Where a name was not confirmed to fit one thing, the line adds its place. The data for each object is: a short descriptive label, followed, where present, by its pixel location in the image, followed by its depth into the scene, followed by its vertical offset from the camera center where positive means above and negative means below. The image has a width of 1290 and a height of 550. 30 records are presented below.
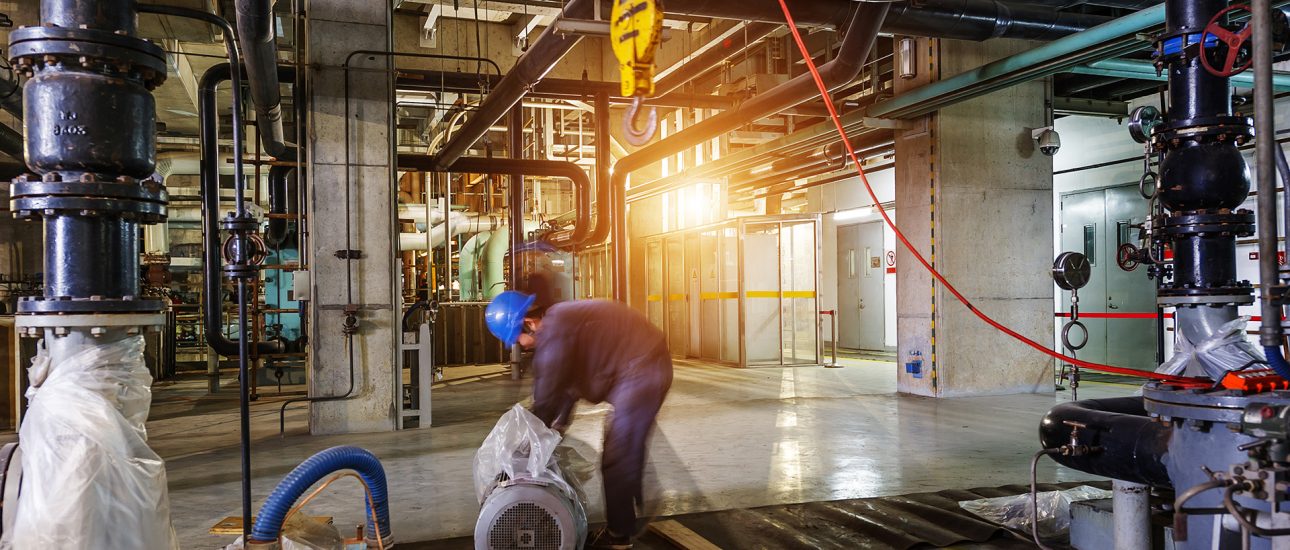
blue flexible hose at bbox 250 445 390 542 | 2.82 -0.73
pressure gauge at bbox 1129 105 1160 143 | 5.62 +1.05
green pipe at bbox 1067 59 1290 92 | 7.61 +1.93
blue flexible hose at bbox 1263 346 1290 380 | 2.68 -0.32
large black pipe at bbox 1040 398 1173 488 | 3.31 -0.75
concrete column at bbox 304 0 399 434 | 7.60 +0.60
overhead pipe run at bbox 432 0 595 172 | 6.01 +1.76
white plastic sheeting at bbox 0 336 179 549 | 2.23 -0.51
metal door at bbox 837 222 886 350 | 16.42 -0.31
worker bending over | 3.80 -0.46
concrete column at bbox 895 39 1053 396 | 9.50 +0.46
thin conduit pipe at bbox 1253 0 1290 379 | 2.52 +0.34
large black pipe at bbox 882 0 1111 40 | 7.14 +2.30
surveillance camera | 9.37 +1.53
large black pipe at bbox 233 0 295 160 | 5.86 +1.92
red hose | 3.06 +0.47
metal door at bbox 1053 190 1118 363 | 11.45 +0.32
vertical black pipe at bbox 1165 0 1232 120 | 3.22 +0.75
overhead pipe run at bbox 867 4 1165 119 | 6.21 +1.87
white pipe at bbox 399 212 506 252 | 16.48 +1.09
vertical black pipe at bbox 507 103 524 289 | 11.79 +1.17
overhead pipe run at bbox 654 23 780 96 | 10.13 +3.03
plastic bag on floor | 4.29 -1.35
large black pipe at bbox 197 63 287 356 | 6.82 +0.78
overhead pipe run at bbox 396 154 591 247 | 10.47 +1.49
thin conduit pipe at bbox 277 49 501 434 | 7.60 +0.20
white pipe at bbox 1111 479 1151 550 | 3.22 -0.99
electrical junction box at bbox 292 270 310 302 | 7.44 -0.03
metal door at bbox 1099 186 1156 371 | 10.90 -0.42
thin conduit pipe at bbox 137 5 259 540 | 3.19 +0.50
